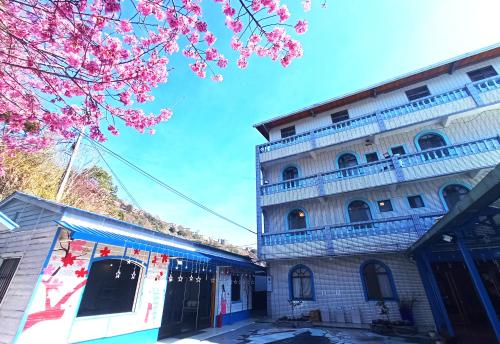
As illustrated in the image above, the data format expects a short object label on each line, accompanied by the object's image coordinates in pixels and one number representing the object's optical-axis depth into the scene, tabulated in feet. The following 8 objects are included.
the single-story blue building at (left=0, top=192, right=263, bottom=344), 18.66
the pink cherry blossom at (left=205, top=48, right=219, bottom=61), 17.75
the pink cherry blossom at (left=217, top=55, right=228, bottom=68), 18.63
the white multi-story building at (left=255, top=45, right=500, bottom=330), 36.63
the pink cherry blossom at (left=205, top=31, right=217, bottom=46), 17.58
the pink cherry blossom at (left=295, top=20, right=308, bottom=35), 16.43
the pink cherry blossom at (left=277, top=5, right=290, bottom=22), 15.98
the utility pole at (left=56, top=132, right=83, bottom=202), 35.38
